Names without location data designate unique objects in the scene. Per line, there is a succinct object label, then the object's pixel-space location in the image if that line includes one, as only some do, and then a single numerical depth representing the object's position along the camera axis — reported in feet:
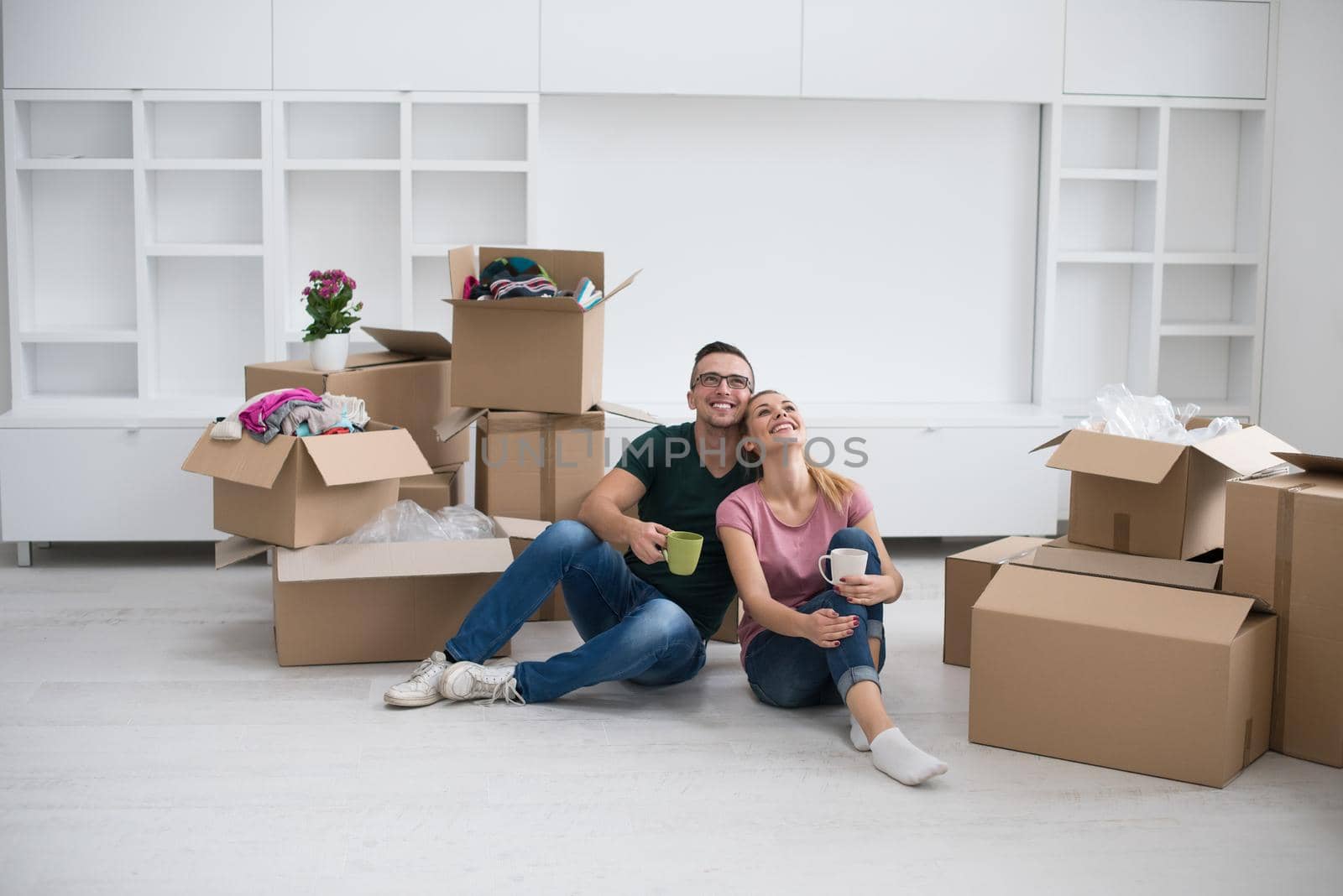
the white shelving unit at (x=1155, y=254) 15.02
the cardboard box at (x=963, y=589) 10.50
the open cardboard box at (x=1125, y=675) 7.88
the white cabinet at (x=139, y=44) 13.53
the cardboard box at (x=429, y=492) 12.31
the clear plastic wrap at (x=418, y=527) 10.55
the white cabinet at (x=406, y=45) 13.72
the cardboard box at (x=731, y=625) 11.04
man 9.02
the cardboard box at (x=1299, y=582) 8.11
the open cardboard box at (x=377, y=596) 9.98
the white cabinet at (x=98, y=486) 13.30
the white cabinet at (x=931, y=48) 14.20
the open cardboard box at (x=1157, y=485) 9.02
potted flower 12.33
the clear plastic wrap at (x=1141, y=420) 9.66
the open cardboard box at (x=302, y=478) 9.93
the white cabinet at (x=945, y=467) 14.15
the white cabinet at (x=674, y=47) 13.92
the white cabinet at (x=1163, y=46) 14.58
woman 8.43
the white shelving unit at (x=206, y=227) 13.84
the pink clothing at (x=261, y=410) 10.09
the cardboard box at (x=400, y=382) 12.16
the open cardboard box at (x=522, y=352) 11.48
